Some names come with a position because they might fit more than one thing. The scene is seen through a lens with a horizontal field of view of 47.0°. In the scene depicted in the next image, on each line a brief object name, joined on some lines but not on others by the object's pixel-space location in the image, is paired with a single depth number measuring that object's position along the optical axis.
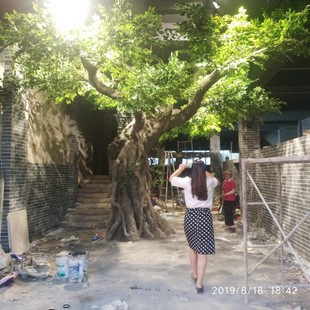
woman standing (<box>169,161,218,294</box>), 4.99
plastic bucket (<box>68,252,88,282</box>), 5.61
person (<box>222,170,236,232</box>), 10.69
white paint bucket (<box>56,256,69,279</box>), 5.70
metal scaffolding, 4.28
